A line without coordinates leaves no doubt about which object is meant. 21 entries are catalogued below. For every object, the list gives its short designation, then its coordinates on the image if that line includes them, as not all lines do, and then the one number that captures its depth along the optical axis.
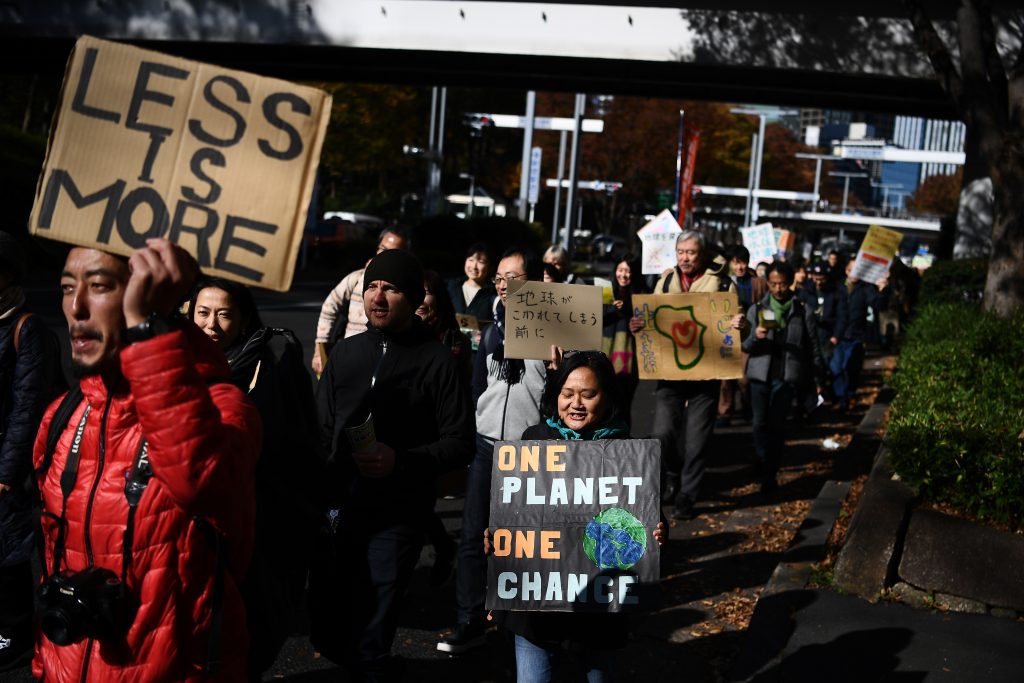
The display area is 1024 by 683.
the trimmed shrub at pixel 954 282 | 18.05
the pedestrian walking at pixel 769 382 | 9.33
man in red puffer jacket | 2.45
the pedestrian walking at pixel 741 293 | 12.83
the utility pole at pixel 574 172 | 27.78
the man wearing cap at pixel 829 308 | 15.04
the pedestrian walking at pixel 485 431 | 5.60
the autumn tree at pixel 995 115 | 10.95
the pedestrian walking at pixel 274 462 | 3.03
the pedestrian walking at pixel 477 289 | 7.75
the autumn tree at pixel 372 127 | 44.25
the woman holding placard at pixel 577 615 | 3.96
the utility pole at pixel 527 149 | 31.66
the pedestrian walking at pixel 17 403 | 4.48
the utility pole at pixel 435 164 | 40.50
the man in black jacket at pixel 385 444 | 4.17
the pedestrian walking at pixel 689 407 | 8.41
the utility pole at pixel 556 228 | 33.70
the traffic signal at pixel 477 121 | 34.16
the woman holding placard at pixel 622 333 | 8.30
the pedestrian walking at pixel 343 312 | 7.46
